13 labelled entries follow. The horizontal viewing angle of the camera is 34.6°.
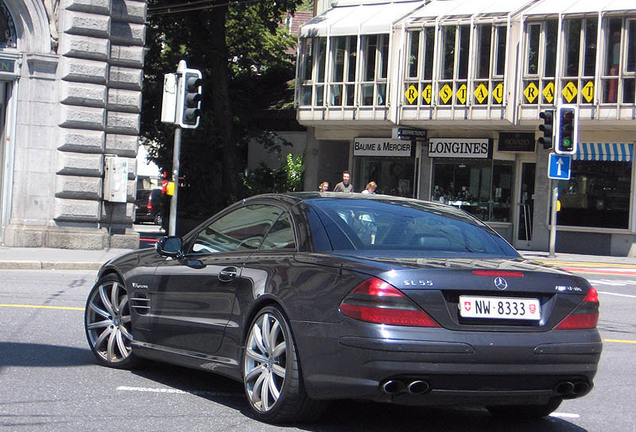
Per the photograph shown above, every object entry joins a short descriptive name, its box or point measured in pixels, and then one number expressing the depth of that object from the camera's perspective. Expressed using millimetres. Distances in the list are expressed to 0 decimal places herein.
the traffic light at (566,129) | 24922
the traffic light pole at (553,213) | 26391
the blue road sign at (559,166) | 26234
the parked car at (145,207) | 47938
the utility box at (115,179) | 20562
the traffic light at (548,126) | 25094
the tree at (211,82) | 34500
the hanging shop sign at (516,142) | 33438
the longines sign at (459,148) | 34562
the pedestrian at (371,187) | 25344
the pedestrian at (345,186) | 23891
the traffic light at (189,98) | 17766
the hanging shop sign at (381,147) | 36781
